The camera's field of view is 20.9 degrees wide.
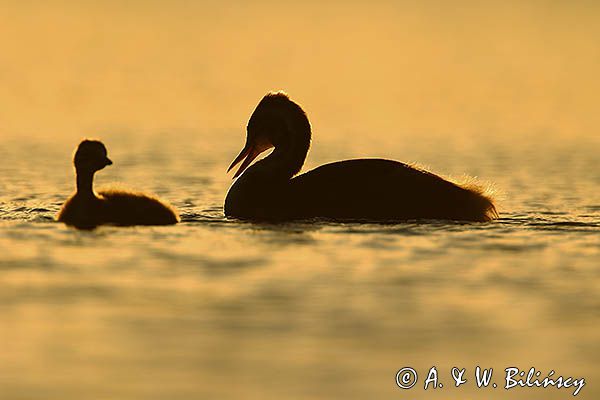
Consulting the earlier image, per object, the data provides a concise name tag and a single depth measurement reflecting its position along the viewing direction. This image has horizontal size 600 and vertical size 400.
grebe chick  12.86
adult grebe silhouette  13.10
